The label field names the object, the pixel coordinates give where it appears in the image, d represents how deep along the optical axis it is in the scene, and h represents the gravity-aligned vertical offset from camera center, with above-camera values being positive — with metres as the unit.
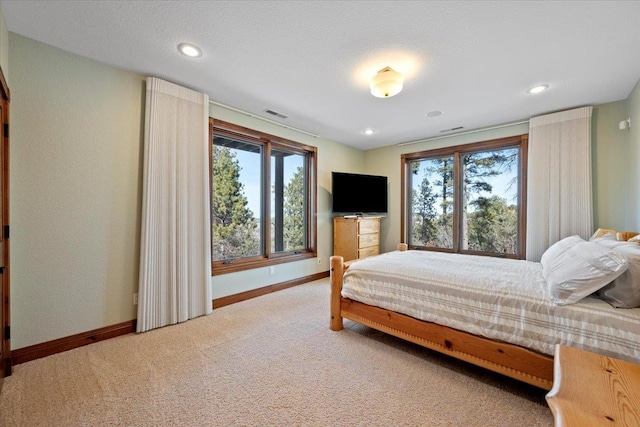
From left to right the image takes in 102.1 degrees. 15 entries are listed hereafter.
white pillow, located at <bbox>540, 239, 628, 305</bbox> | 1.49 -0.35
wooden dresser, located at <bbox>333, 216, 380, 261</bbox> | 4.51 -0.40
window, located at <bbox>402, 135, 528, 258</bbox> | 3.92 +0.29
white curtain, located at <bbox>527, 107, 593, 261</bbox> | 3.17 +0.47
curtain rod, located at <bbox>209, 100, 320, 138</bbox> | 3.26 +1.39
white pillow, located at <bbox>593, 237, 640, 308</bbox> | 1.47 -0.42
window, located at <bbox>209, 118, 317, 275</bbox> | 3.39 +0.24
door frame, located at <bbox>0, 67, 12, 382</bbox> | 1.84 -0.21
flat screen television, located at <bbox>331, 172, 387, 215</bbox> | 4.61 +0.39
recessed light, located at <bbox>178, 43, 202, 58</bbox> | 2.13 +1.39
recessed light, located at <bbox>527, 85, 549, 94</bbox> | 2.71 +1.35
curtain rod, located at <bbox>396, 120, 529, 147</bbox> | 3.80 +1.36
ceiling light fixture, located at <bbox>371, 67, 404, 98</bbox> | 2.37 +1.23
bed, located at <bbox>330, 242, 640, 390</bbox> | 1.46 -0.67
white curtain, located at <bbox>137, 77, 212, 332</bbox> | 2.58 +0.05
